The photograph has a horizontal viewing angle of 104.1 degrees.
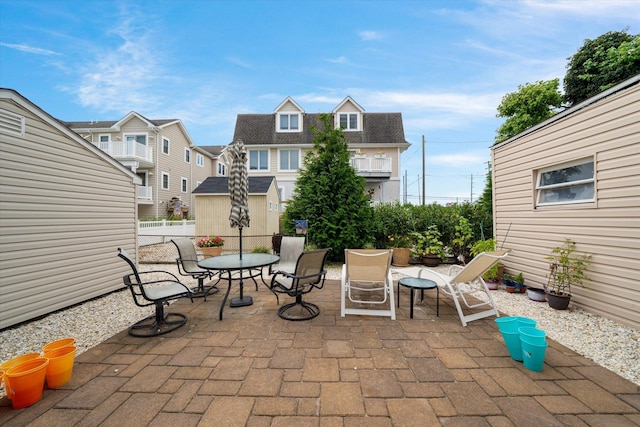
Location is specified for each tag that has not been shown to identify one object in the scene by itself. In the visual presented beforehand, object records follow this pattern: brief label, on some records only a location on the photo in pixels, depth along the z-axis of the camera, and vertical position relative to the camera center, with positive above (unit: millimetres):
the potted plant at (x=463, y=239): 7578 -923
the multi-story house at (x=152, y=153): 16500 +4016
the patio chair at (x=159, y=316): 3260 -1546
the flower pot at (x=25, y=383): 1938 -1371
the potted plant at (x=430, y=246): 7855 -1190
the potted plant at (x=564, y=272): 4129 -1109
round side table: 3835 -1197
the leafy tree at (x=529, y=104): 13055 +5633
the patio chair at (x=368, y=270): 3803 -992
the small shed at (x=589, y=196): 3529 +223
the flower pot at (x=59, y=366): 2204 -1399
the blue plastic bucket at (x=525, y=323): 2843 -1315
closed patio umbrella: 4594 +451
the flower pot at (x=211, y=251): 8680 -1440
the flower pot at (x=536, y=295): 4645 -1623
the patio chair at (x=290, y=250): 5113 -836
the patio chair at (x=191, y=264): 4740 -1061
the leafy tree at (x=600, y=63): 11231 +7139
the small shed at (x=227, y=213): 11906 -147
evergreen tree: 7969 +277
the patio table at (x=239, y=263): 3928 -898
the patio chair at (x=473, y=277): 3654 -1091
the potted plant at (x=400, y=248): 7806 -1244
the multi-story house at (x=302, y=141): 17516 +4836
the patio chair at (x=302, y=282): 3664 -1135
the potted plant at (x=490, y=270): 5642 -1411
